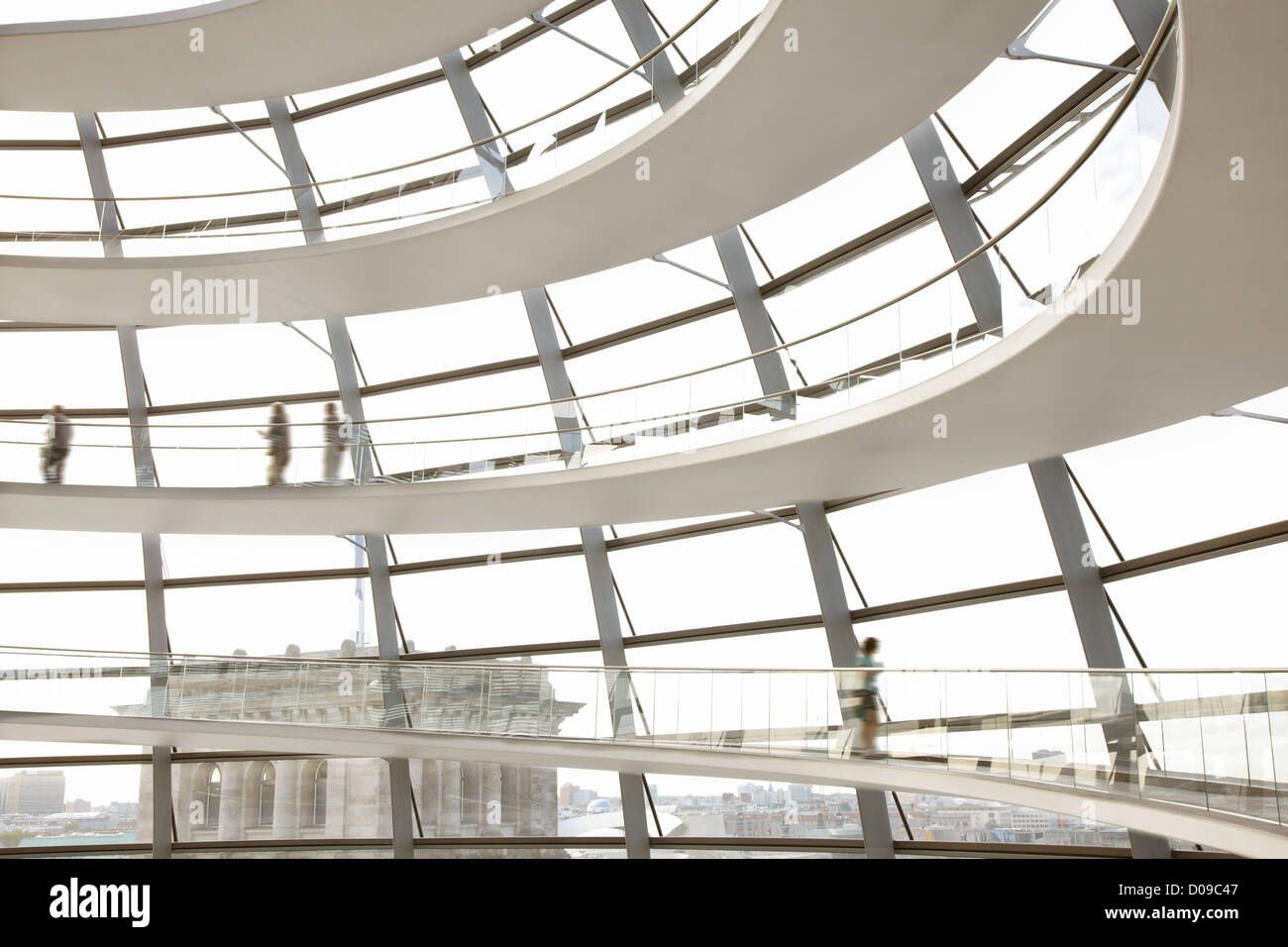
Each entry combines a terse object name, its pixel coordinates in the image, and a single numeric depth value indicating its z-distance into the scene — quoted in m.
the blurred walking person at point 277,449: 18.56
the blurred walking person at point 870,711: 13.51
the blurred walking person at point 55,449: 18.33
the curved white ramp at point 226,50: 16.09
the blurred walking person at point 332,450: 18.38
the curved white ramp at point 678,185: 11.56
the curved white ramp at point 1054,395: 6.44
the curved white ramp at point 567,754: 11.25
